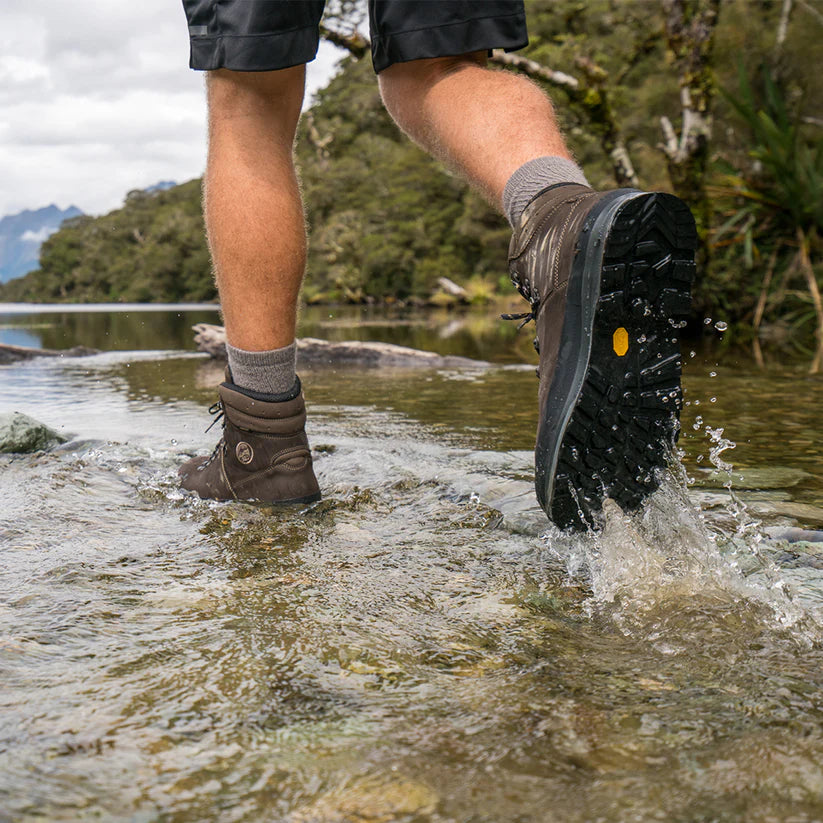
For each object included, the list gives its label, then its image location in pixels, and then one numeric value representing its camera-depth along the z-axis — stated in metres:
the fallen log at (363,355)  5.23
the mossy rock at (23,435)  2.35
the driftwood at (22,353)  5.57
